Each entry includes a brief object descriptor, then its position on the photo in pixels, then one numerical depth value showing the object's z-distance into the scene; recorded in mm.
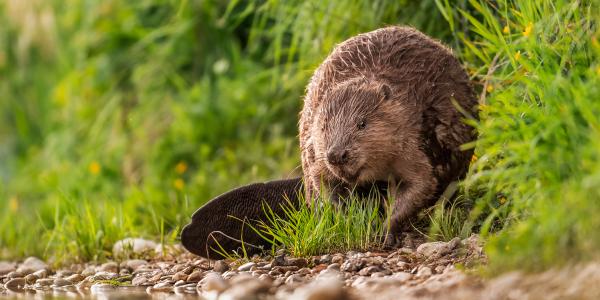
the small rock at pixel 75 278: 9703
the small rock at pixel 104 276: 9536
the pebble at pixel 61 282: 9567
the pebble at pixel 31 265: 10859
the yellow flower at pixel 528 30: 8433
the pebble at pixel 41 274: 10312
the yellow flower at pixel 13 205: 14448
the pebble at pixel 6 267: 10969
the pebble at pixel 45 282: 9641
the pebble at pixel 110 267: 10234
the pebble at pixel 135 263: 10344
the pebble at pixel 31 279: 9959
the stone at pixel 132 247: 10945
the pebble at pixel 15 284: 9451
